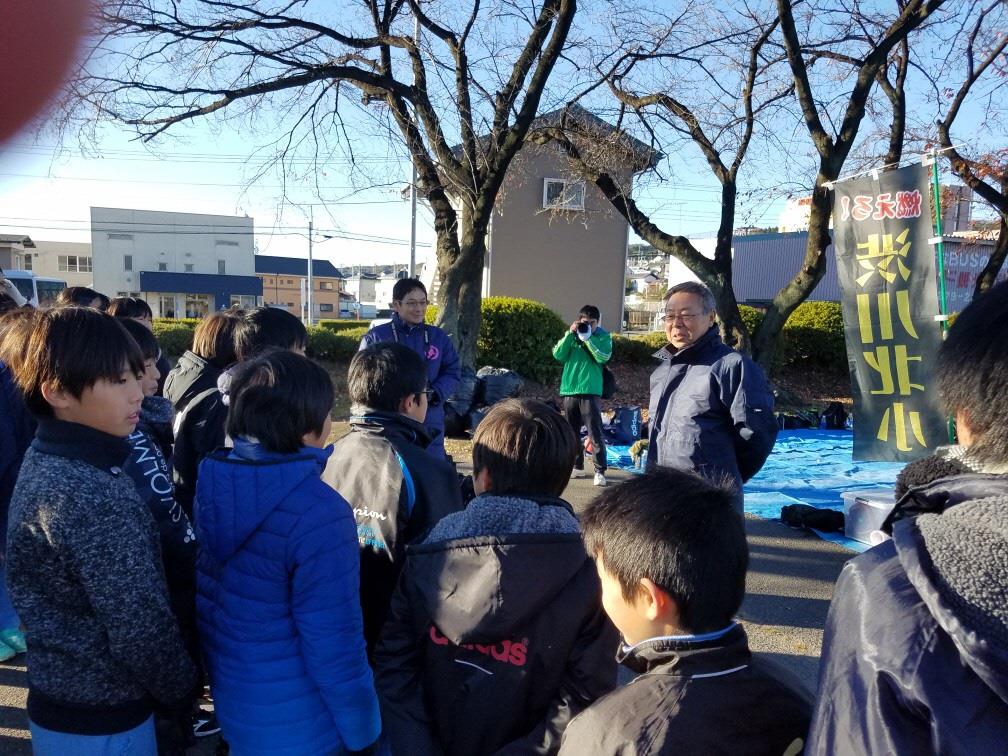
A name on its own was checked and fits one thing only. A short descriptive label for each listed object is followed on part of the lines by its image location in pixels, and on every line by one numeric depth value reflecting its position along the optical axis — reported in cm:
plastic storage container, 523
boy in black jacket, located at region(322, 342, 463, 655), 208
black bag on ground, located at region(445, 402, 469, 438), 865
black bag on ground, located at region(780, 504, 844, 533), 572
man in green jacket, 676
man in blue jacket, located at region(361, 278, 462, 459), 474
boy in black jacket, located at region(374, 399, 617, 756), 153
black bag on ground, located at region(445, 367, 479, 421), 883
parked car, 1849
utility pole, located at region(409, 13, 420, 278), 2050
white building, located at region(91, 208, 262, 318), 4697
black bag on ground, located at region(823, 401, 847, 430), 1160
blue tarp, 679
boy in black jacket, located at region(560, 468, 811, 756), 111
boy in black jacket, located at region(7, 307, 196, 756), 151
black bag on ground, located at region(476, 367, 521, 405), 966
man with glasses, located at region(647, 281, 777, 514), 355
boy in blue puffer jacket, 170
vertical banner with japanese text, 484
